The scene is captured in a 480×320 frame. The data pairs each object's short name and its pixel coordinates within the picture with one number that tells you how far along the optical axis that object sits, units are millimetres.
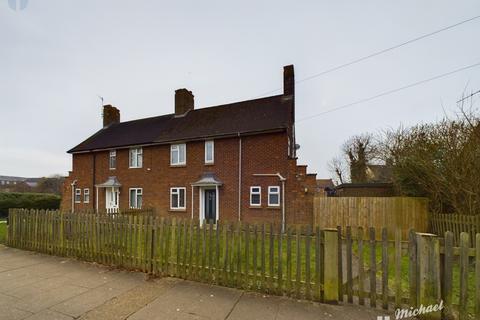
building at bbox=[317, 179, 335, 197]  56156
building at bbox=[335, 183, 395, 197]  16531
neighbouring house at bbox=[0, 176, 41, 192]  57159
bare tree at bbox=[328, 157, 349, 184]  44744
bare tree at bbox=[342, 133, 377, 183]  33594
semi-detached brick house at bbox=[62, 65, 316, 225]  14594
